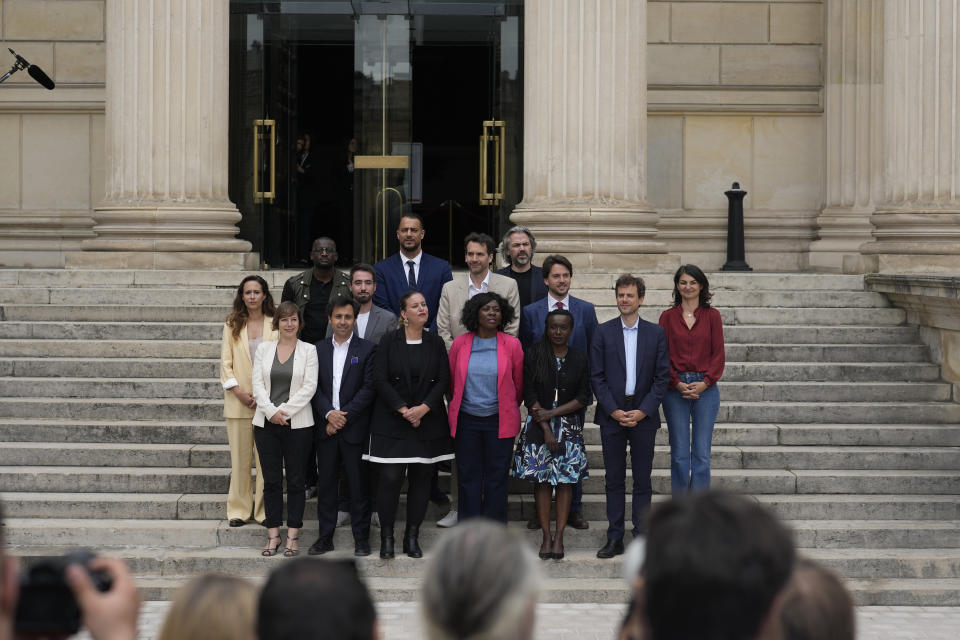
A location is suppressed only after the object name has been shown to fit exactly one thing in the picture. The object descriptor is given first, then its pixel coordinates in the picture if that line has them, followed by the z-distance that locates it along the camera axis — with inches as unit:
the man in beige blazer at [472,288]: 402.0
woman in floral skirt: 376.8
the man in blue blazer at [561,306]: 397.4
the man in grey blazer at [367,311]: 396.5
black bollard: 673.0
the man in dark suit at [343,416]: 378.0
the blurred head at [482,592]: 113.7
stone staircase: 381.4
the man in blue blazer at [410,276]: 424.2
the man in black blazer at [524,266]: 417.1
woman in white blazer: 377.7
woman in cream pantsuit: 391.9
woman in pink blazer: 379.9
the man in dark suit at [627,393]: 379.9
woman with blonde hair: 118.1
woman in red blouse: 386.0
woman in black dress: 375.2
